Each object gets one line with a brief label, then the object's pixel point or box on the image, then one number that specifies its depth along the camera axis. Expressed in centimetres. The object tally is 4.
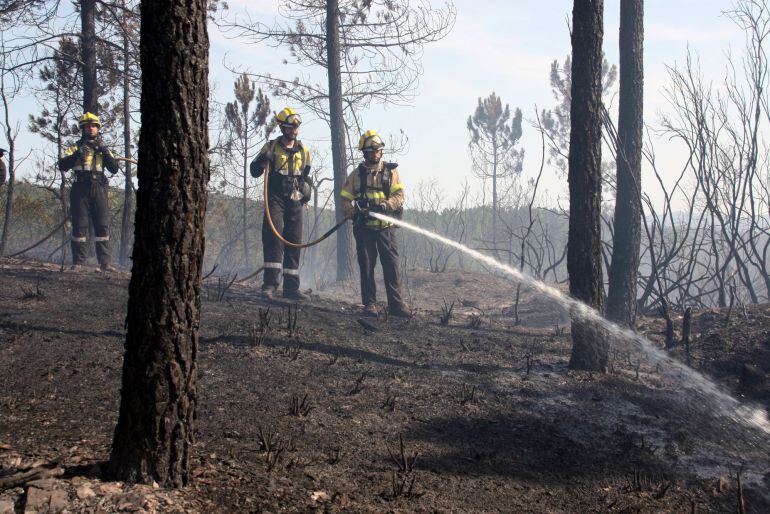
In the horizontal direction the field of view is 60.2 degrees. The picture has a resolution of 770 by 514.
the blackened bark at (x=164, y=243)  286
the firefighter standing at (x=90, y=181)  984
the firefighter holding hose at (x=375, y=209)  873
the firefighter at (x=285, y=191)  905
